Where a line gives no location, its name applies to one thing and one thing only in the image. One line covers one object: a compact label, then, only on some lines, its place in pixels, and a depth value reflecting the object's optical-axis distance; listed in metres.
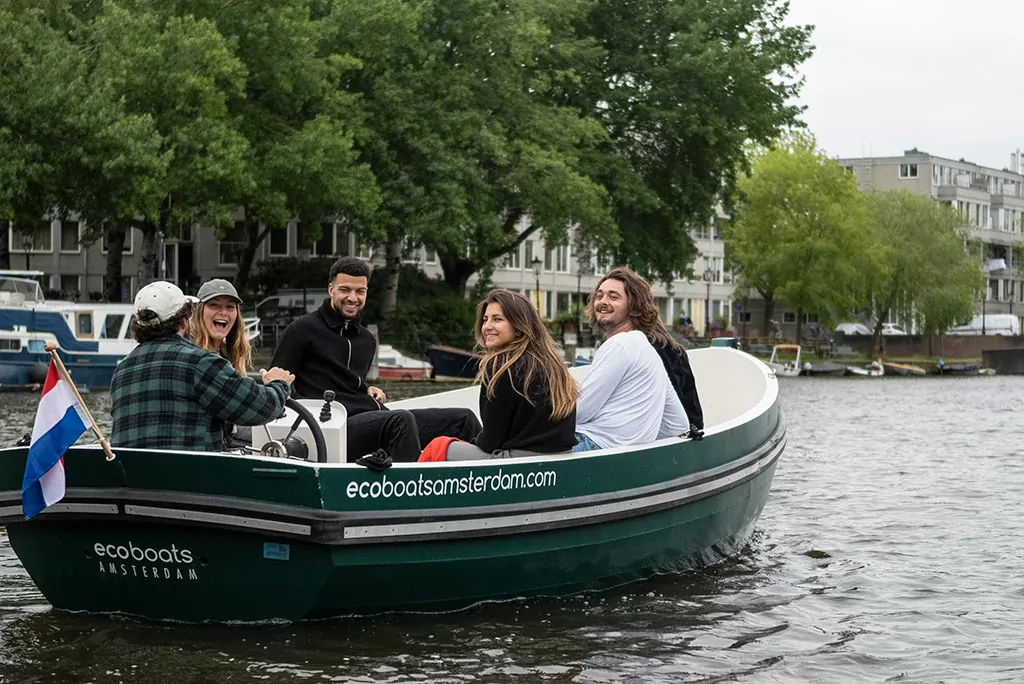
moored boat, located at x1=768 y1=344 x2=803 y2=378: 69.00
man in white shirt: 10.41
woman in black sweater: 9.55
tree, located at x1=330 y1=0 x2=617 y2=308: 44.62
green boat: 8.58
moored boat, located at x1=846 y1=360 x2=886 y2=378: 71.64
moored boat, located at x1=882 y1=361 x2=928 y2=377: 74.31
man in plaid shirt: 8.57
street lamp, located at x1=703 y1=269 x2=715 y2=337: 81.82
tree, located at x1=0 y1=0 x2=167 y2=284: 36.41
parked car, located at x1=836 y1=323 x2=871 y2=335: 93.88
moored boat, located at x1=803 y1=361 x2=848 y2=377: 70.69
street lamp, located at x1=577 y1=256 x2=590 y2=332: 62.04
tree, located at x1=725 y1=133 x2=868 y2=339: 73.69
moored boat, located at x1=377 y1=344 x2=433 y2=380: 46.72
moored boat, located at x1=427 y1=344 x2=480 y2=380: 48.66
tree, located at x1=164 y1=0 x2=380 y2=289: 40.94
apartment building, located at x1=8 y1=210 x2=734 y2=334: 62.84
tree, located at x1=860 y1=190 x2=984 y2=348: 81.88
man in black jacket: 10.49
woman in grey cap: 9.67
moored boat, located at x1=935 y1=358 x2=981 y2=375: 76.94
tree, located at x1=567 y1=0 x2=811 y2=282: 51.56
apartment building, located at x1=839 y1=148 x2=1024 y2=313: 127.88
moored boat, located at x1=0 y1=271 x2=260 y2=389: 38.69
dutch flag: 8.27
